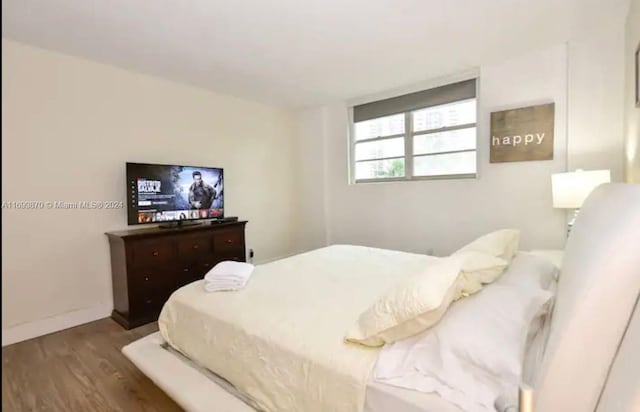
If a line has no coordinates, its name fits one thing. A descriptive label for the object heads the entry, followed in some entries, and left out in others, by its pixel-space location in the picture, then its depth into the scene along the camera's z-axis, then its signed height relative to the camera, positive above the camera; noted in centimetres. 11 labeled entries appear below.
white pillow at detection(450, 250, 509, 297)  141 -38
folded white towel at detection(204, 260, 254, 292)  195 -52
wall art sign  300 +51
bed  89 -60
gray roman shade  351 +104
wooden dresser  284 -65
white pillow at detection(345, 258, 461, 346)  118 -44
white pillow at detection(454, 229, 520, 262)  185 -34
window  359 +65
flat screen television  311 +2
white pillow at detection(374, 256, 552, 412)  104 -57
